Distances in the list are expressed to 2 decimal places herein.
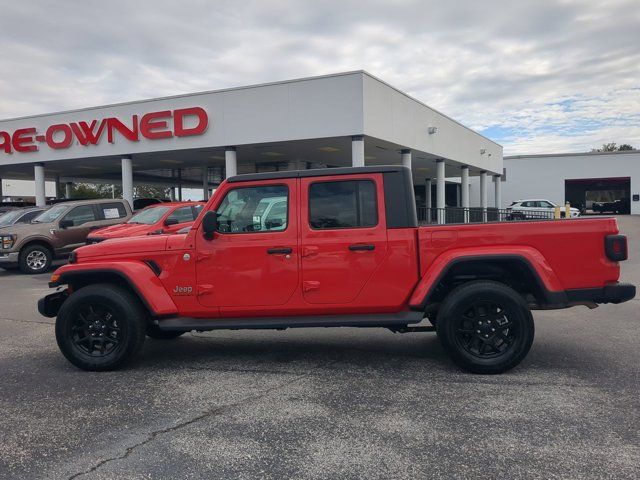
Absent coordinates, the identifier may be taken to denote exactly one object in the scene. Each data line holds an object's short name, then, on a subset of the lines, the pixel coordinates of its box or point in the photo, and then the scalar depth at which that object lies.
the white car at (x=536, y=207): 34.27
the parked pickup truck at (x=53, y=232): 13.48
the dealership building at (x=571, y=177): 44.16
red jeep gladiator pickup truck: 4.68
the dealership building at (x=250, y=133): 16.69
